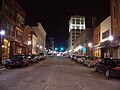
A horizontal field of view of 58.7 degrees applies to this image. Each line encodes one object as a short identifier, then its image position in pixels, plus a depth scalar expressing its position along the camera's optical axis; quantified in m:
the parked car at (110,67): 7.73
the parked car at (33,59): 18.39
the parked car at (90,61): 13.60
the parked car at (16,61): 12.24
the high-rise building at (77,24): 88.91
